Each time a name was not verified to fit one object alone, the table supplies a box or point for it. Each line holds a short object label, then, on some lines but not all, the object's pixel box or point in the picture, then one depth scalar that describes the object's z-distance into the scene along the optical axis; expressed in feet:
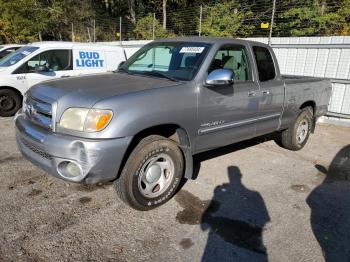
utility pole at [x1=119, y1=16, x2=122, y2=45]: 53.21
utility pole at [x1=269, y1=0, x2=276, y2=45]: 31.17
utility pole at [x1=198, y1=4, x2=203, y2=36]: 40.18
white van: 25.95
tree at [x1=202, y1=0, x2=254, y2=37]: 44.27
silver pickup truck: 10.30
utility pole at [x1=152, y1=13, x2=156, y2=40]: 49.52
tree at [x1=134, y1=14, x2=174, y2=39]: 52.42
